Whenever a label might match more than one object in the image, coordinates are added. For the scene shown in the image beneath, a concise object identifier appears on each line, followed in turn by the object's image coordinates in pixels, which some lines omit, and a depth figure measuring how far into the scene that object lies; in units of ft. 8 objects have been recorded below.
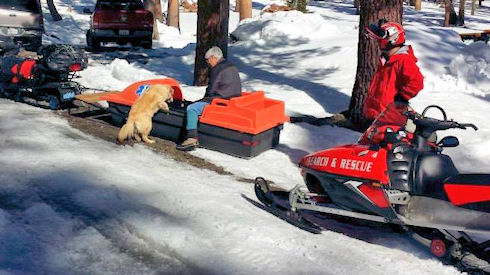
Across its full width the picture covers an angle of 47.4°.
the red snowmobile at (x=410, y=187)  15.75
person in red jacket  20.11
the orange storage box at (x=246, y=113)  26.63
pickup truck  66.64
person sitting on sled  27.96
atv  33.73
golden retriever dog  28.17
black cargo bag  33.60
